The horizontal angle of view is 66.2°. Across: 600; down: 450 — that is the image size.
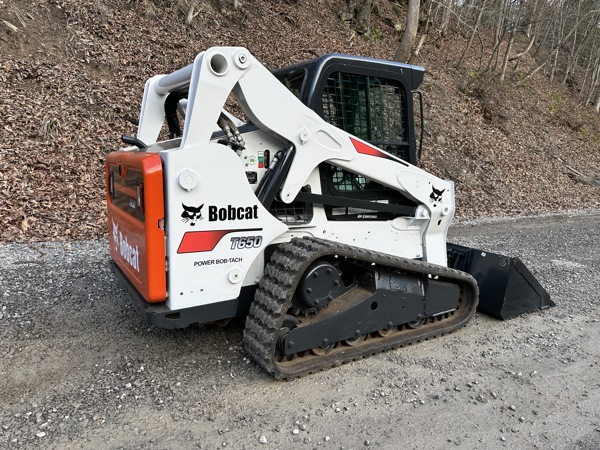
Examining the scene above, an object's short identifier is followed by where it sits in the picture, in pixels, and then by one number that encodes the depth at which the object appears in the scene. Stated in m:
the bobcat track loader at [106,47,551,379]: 3.11
